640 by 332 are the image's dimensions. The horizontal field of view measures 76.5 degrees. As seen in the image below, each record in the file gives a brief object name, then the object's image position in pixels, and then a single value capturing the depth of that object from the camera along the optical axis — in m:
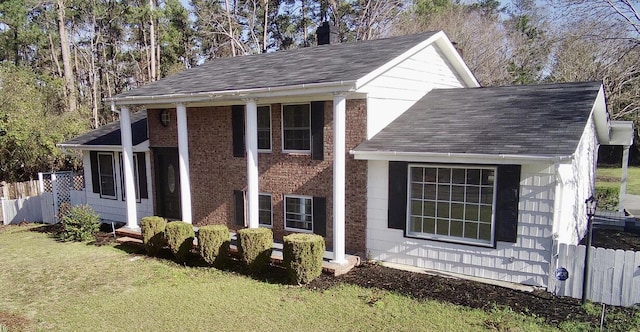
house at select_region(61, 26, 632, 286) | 7.72
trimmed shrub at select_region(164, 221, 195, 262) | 9.59
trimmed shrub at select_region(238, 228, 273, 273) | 8.66
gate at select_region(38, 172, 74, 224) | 15.41
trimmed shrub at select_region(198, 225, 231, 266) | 9.12
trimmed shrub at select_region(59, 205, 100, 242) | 12.12
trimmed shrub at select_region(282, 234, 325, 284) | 7.94
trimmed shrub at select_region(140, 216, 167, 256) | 10.11
